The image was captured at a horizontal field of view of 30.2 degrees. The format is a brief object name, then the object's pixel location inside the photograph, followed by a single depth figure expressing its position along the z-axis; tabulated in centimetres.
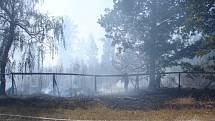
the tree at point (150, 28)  3170
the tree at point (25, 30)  2552
